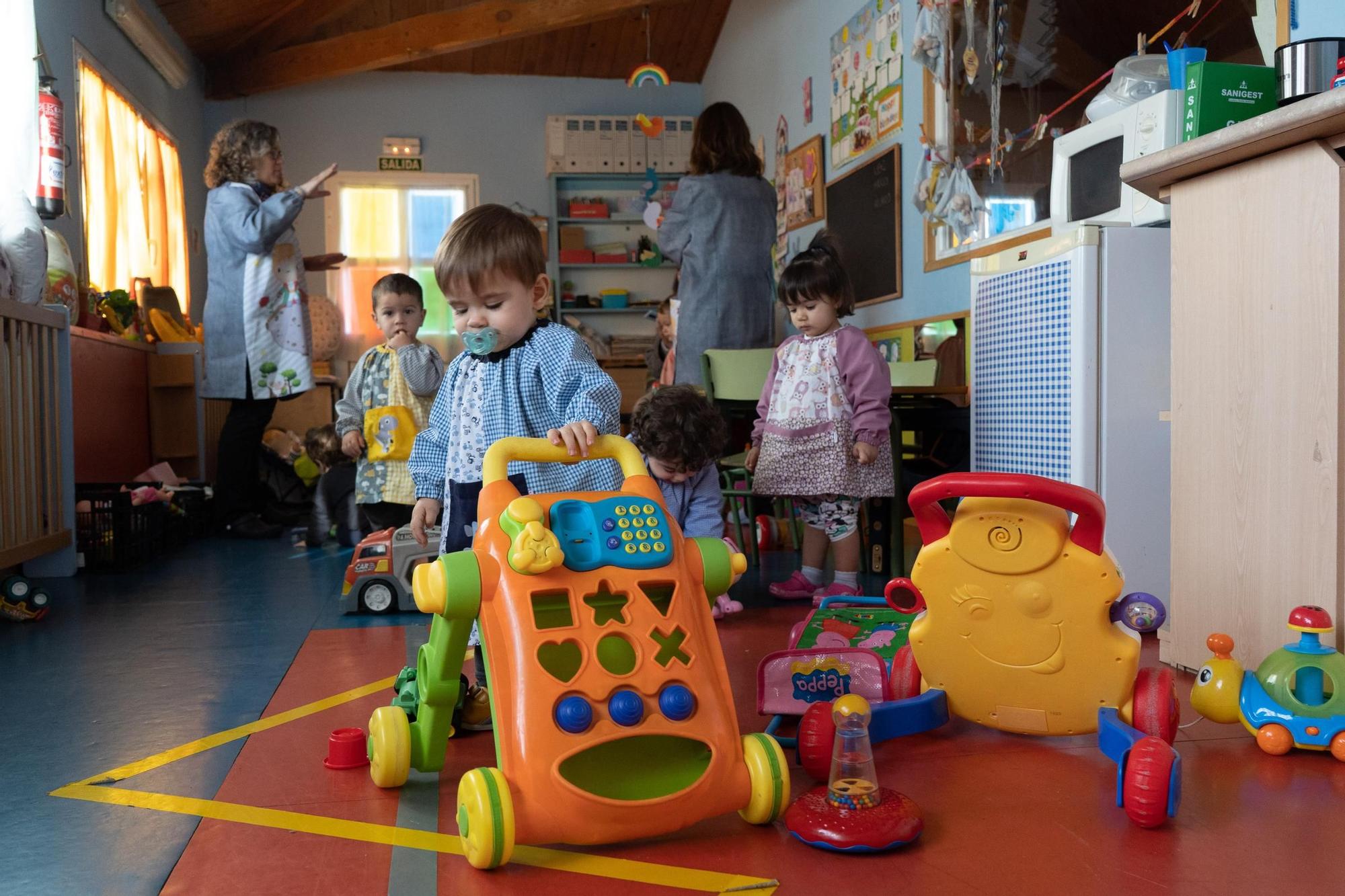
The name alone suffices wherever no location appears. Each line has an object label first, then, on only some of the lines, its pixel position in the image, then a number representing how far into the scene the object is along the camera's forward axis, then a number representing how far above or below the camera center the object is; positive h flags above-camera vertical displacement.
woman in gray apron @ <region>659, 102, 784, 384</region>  3.90 +0.64
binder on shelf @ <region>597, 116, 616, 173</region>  8.30 +2.07
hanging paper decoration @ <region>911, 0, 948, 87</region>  4.02 +1.41
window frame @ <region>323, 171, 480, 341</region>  8.22 +1.81
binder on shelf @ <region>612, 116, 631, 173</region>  8.32 +2.05
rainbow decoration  7.11 +2.27
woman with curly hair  4.35 +0.50
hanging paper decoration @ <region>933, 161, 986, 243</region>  4.01 +0.77
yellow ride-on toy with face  1.58 -0.32
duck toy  1.61 -0.44
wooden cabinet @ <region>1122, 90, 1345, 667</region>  1.71 +0.06
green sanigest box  2.12 +0.62
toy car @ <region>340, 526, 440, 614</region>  2.91 -0.42
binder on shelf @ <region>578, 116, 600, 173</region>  8.27 +2.05
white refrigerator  2.44 +0.07
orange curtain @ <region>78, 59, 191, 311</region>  5.37 +1.25
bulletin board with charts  4.69 +1.54
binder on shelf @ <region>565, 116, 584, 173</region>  8.25 +2.06
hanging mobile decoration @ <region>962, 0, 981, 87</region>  4.00 +1.36
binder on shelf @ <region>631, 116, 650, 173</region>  8.32 +2.03
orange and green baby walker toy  1.26 -0.32
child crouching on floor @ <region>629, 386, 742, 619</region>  2.70 -0.09
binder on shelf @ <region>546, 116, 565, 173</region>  8.25 +2.08
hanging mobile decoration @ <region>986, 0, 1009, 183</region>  3.89 +1.28
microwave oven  2.55 +0.64
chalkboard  4.76 +0.88
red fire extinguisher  3.79 +0.94
